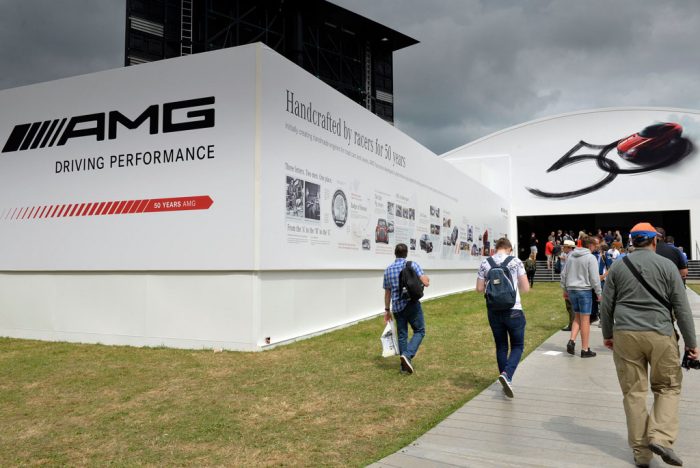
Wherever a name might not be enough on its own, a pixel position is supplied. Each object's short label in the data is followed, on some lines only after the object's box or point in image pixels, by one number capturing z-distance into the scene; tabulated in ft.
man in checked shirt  23.82
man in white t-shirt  19.63
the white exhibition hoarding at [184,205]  29.43
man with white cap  30.83
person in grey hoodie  27.07
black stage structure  82.33
